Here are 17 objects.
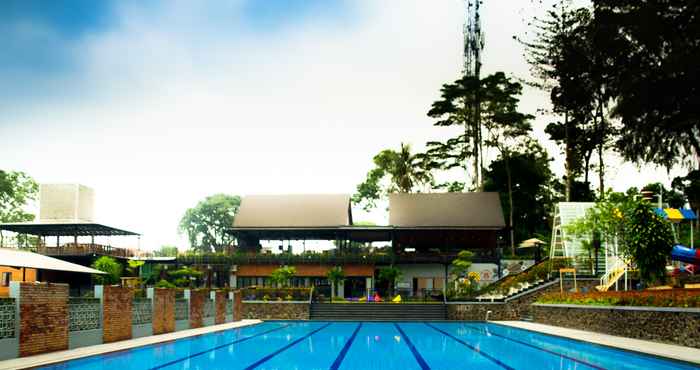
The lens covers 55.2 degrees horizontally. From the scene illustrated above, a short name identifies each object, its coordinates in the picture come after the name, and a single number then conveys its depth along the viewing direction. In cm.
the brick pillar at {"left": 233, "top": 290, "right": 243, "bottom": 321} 3316
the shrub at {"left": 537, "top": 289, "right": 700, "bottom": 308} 1720
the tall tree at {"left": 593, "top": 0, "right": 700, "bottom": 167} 2177
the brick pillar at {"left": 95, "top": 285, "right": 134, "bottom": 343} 1850
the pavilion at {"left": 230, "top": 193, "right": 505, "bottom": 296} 4359
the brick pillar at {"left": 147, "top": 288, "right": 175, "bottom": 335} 2231
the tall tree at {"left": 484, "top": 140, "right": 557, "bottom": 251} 5234
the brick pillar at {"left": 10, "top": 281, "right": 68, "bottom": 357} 1435
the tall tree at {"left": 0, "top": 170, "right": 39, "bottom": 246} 5728
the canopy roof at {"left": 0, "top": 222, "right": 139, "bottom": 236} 4159
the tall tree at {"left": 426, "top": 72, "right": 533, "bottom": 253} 4941
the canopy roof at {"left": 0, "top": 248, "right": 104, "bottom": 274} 1900
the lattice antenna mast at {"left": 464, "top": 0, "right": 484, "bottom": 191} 5272
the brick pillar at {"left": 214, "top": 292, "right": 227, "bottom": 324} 2989
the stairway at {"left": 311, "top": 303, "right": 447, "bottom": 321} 3488
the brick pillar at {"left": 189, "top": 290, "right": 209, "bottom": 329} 2647
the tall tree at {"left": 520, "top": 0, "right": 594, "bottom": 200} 3344
